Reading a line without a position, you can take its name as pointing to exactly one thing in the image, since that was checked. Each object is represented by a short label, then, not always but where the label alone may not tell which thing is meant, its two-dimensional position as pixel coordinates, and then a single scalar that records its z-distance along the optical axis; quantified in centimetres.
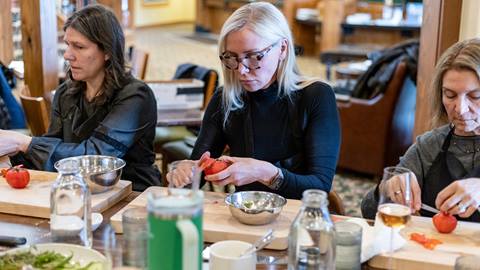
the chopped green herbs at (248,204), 198
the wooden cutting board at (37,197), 197
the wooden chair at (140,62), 501
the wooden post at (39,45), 356
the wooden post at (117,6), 517
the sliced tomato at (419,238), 176
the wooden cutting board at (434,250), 164
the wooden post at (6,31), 365
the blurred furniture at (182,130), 412
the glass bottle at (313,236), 143
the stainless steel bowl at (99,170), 209
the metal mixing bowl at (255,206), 184
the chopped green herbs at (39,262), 148
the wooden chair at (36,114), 322
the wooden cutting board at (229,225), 179
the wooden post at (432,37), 297
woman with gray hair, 203
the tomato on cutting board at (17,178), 213
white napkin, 165
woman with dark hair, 254
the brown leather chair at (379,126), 489
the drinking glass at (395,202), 161
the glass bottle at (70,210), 166
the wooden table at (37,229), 175
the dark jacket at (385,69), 482
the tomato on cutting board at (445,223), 182
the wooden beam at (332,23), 1009
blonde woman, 227
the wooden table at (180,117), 372
